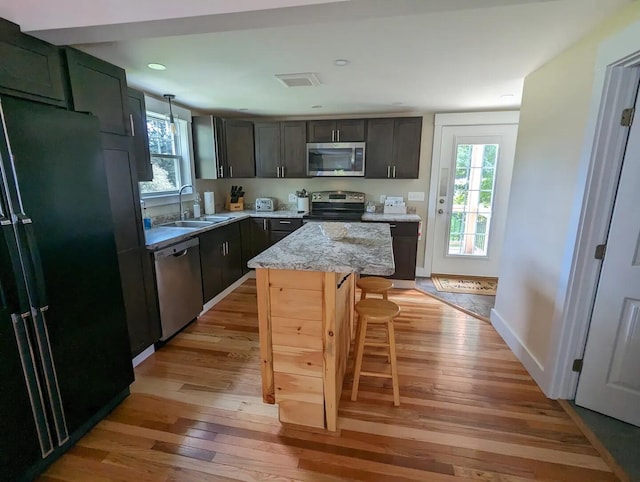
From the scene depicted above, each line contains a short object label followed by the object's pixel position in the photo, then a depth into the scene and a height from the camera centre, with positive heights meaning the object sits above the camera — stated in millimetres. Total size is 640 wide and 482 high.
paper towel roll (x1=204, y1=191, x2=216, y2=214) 4113 -311
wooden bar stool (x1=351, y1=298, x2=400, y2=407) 1877 -875
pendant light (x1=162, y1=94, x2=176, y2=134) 3099 +714
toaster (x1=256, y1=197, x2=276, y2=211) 4449 -348
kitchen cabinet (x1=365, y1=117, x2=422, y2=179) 3975 +415
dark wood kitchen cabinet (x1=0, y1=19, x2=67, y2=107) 1382 +537
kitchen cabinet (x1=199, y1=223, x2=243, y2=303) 3211 -891
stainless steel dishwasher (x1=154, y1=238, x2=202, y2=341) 2559 -928
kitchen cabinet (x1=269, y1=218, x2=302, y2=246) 4121 -623
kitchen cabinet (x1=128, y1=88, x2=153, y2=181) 2465 +368
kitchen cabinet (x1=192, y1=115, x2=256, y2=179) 3959 +424
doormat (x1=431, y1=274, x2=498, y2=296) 3896 -1370
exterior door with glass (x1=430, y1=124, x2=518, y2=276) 3988 -221
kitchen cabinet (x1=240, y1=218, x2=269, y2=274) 4152 -776
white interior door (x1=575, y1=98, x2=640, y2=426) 1665 -790
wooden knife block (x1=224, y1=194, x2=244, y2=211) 4543 -372
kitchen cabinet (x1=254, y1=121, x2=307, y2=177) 4195 +428
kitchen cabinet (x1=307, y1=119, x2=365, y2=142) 4051 +648
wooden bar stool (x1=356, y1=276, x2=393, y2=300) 2297 -782
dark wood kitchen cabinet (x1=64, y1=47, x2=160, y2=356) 1847 +14
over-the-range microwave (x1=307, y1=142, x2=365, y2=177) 4082 +279
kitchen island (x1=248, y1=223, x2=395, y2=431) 1587 -763
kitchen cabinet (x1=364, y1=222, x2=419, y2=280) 3906 -846
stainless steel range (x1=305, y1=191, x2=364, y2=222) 4273 -324
